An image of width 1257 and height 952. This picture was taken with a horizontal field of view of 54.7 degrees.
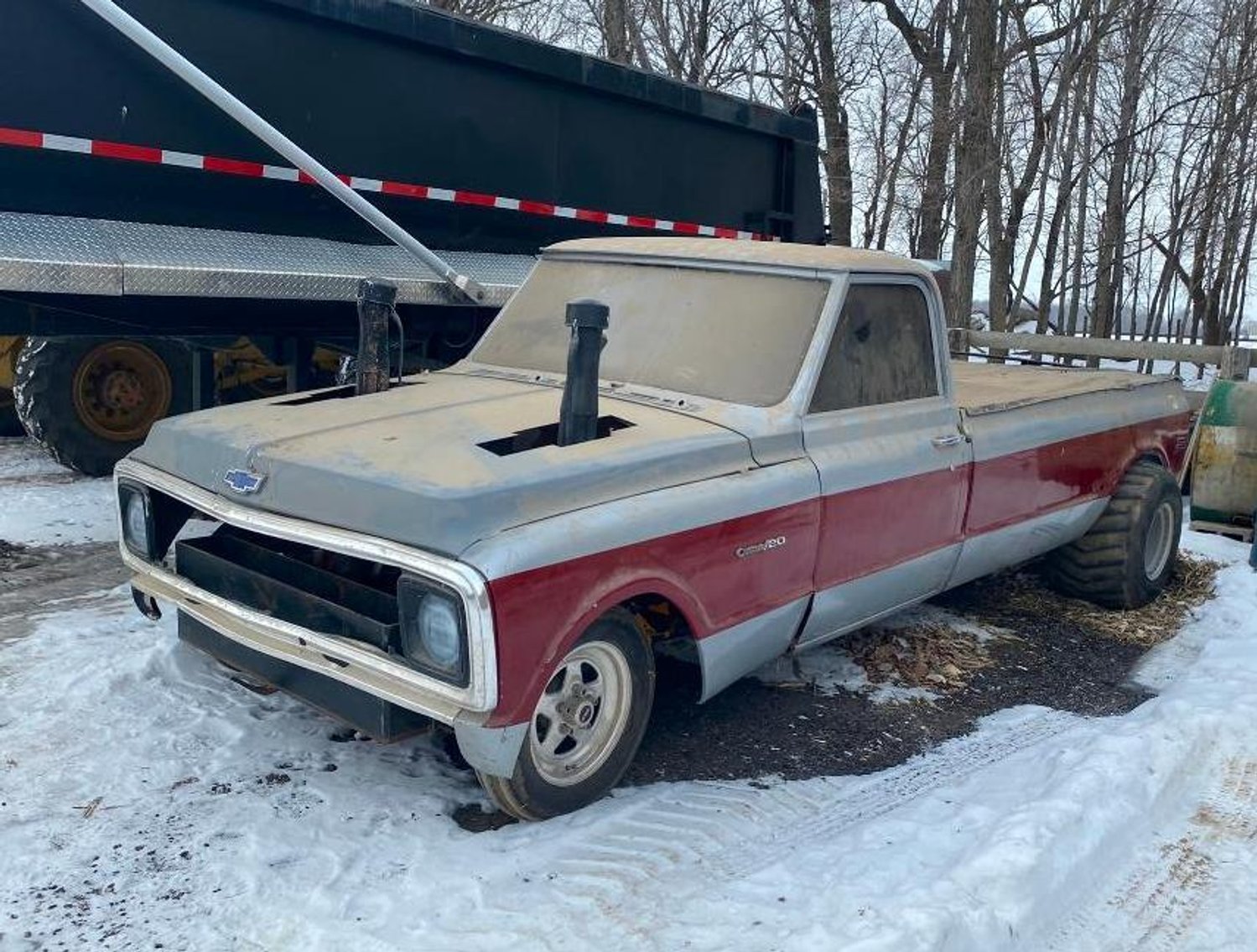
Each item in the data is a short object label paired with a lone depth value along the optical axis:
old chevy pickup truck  3.24
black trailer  5.97
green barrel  7.72
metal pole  5.71
